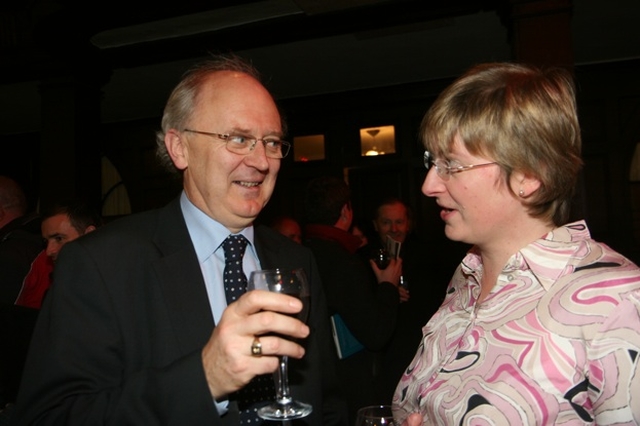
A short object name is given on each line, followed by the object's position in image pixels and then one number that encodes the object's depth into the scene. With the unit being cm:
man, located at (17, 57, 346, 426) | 112
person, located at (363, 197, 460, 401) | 346
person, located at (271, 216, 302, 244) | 466
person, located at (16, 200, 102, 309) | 330
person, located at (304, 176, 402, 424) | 283
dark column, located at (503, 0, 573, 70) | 385
